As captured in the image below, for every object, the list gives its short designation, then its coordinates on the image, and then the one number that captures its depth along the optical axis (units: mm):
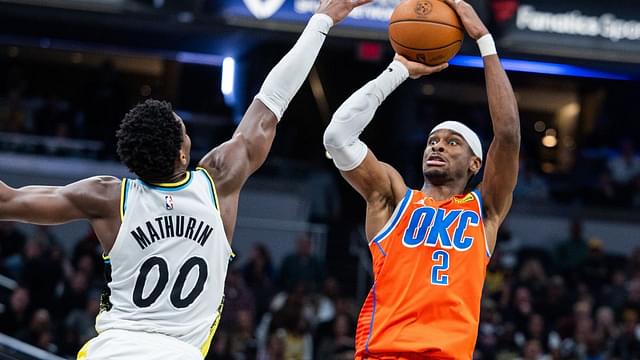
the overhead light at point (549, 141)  19008
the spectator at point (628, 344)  12641
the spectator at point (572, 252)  15391
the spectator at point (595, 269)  15030
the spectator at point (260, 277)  12852
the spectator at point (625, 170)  17234
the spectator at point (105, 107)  16234
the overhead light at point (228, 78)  17984
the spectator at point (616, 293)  14039
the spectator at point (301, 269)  13258
